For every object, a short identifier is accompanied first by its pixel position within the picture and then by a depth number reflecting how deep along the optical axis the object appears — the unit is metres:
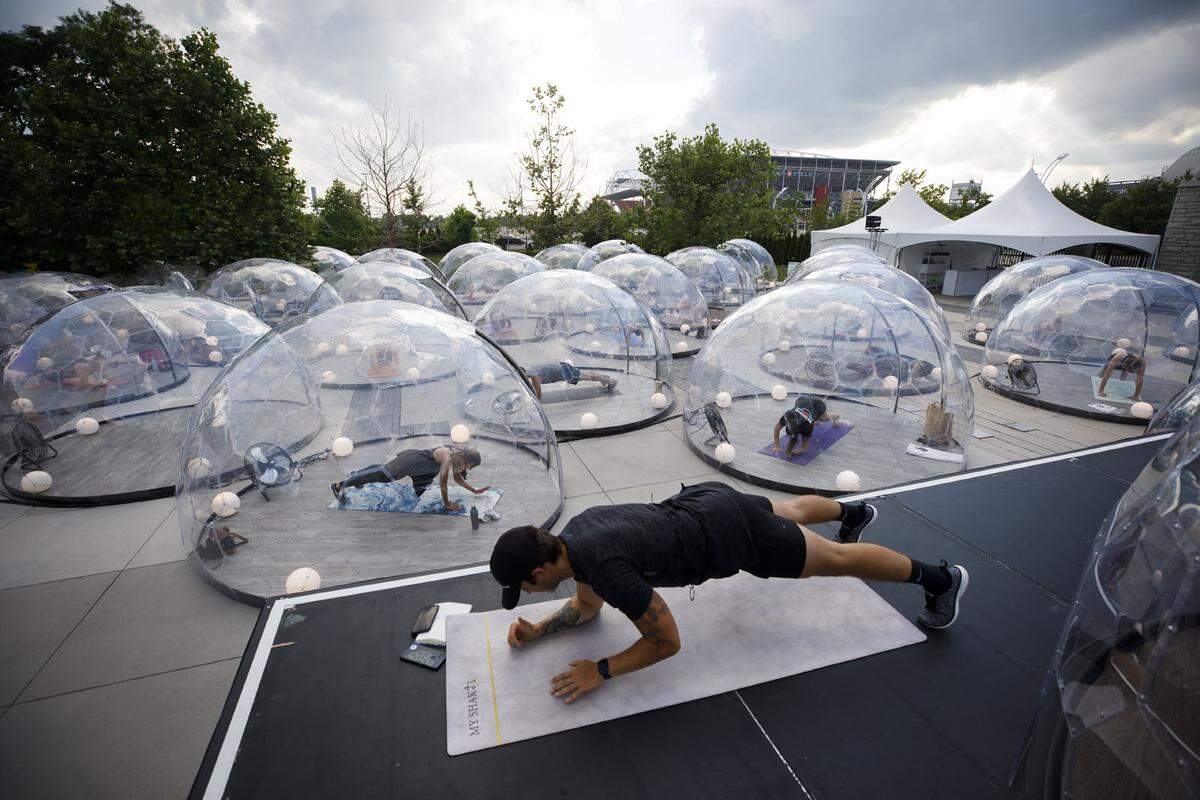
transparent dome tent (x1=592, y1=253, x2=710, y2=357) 14.26
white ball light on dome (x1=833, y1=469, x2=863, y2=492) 5.63
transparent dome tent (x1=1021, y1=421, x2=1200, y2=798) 1.77
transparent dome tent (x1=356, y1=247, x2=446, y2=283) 21.56
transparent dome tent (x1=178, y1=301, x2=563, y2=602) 4.70
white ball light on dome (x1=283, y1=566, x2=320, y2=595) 4.04
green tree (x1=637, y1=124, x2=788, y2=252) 25.64
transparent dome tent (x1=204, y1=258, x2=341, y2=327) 15.62
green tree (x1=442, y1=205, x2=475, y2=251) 41.81
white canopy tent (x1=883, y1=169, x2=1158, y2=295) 19.50
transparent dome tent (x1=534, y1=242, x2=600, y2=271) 22.48
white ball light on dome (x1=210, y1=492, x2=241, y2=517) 4.96
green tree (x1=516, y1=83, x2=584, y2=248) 28.94
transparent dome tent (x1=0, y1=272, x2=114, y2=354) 11.42
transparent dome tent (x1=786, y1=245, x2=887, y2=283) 17.25
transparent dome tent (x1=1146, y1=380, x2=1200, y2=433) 5.90
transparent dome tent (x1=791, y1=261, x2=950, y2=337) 12.40
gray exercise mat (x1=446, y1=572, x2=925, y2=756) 2.42
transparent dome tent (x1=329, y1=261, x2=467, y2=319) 13.39
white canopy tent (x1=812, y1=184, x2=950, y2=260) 24.95
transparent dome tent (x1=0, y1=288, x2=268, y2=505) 6.36
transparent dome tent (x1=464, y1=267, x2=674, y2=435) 8.81
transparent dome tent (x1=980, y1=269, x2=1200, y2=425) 8.52
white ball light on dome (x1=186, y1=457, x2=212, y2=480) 4.94
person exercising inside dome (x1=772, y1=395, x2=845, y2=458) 6.30
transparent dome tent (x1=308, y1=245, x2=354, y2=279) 22.80
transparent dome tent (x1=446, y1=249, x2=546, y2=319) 18.64
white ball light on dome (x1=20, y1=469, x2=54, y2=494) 5.88
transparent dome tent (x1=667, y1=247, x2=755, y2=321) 18.23
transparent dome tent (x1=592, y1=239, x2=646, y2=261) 24.80
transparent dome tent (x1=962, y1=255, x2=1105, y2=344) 14.37
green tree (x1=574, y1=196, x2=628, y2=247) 30.36
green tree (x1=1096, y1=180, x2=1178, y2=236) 29.77
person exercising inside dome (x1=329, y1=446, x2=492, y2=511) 5.04
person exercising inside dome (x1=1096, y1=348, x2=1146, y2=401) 8.27
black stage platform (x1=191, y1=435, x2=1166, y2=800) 2.12
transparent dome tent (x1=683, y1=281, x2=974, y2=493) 6.51
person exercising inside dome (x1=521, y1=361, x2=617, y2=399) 8.66
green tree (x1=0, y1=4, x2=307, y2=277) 15.31
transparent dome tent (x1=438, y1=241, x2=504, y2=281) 24.00
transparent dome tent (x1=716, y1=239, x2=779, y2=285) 23.38
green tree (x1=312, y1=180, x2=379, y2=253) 35.09
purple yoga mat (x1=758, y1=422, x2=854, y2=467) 6.59
